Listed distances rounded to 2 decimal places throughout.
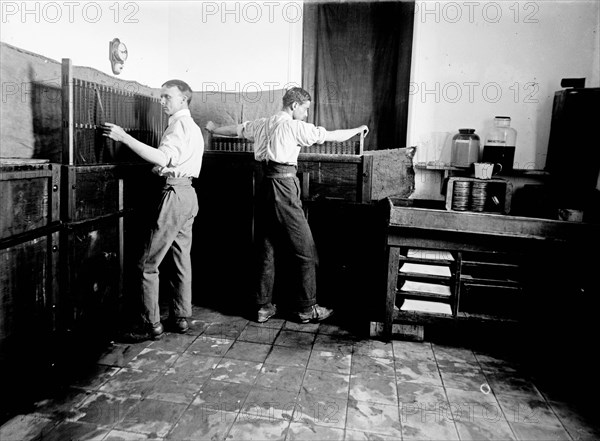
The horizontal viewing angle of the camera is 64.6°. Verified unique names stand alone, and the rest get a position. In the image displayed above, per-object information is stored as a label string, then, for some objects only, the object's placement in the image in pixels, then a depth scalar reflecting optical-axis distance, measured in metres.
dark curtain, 4.66
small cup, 3.81
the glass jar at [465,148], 4.28
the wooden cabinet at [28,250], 2.47
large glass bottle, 4.19
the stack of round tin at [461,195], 3.78
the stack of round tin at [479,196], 3.76
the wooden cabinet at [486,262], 3.28
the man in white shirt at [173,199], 3.38
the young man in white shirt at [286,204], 3.78
